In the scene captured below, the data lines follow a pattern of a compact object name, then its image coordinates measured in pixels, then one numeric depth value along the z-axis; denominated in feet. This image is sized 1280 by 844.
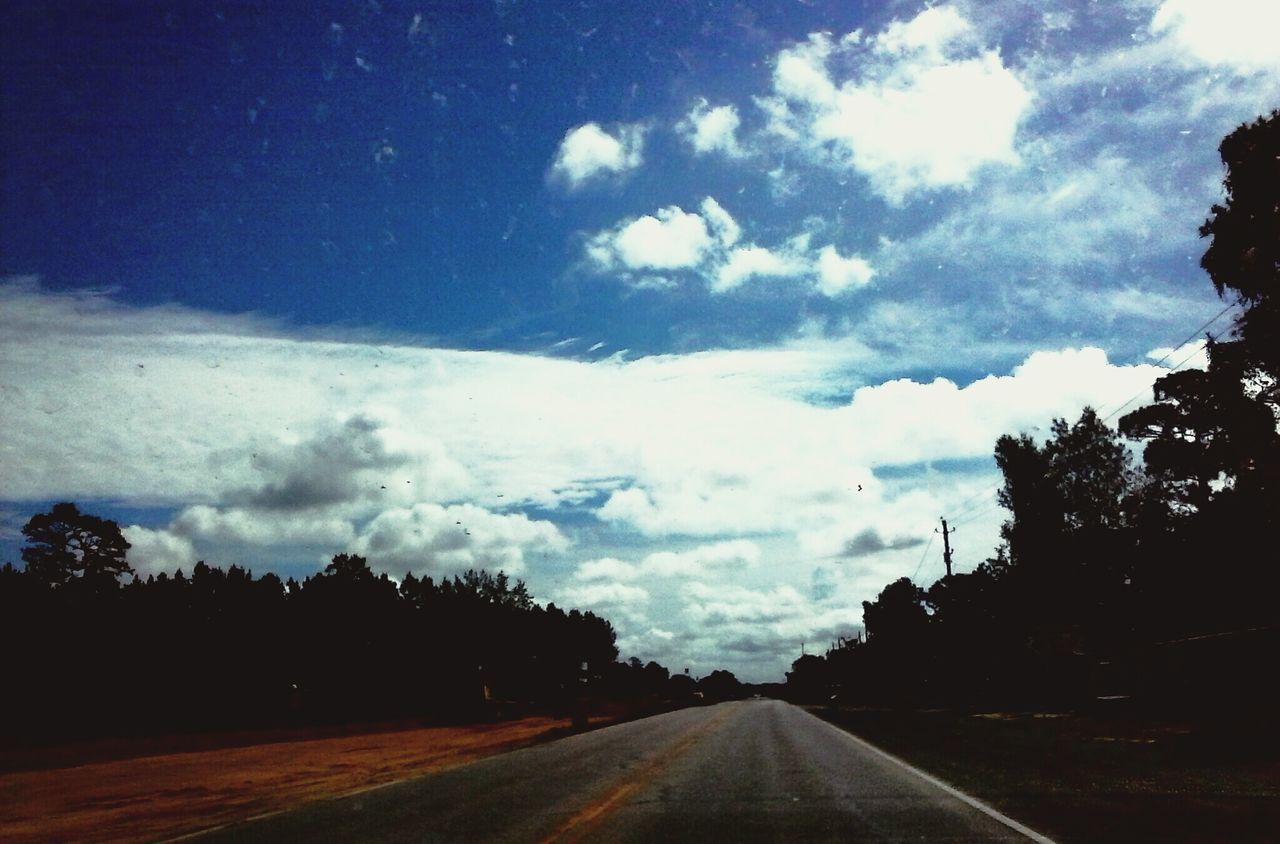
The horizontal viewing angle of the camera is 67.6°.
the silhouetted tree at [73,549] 270.46
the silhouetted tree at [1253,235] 98.78
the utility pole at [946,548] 210.38
